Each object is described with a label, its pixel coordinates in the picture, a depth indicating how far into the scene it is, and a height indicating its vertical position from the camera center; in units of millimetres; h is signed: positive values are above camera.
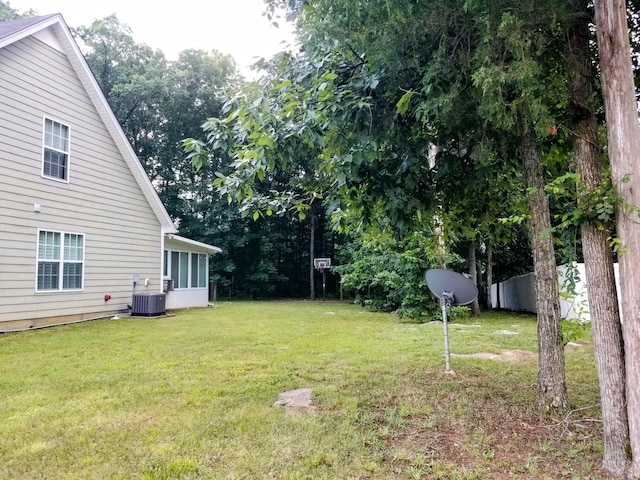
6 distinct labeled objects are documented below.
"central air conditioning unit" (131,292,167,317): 10727 -537
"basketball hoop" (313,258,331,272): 19312 +794
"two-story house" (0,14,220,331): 8047 +2070
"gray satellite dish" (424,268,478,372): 4780 -135
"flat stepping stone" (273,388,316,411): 3719 -1118
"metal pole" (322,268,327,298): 21734 -308
